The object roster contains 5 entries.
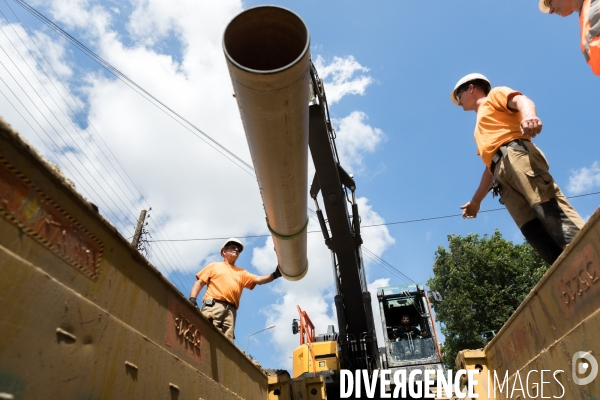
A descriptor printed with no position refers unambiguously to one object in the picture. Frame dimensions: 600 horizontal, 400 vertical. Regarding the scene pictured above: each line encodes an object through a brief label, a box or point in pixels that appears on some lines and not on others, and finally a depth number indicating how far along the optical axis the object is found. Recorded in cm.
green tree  1950
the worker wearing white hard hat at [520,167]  235
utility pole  1503
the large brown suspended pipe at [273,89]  205
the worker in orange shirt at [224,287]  441
